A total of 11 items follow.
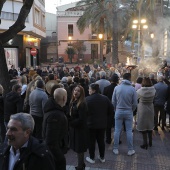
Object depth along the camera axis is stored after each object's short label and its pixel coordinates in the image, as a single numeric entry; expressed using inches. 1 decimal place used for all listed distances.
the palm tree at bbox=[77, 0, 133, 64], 869.5
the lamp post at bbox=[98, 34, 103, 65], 1224.2
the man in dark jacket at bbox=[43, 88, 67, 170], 150.9
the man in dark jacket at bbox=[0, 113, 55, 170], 90.0
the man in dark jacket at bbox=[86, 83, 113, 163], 201.2
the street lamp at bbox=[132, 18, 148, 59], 756.2
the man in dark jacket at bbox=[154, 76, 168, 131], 293.7
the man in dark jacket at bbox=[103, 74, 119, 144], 284.0
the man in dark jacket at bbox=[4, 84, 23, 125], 226.1
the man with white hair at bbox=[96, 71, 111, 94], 318.7
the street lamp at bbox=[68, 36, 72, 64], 1575.3
